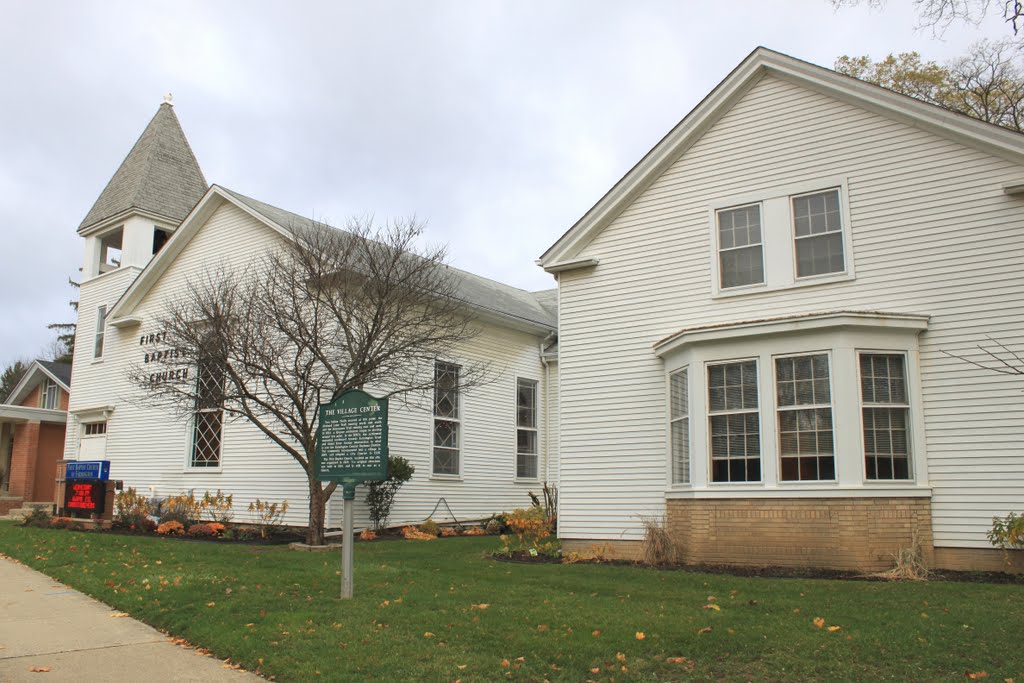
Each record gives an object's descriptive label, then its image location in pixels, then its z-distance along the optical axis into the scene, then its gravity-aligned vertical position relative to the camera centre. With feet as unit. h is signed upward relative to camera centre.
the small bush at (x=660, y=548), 44.47 -3.17
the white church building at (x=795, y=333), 39.47 +7.69
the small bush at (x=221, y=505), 64.90 -1.53
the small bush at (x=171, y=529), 60.29 -3.10
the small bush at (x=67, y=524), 64.54 -2.99
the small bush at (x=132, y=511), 62.28 -2.02
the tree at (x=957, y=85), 83.82 +41.07
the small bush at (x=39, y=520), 65.98 -2.75
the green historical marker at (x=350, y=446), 31.81 +1.48
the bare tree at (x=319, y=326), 51.52 +9.94
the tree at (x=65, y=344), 195.27 +32.40
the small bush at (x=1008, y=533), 36.42 -1.94
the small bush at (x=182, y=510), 62.34 -1.90
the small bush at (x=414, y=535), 58.70 -3.40
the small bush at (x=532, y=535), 49.44 -3.13
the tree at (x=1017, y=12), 24.88 +13.78
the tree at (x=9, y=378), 189.00 +24.15
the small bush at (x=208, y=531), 58.85 -3.19
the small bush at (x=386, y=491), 60.29 -0.38
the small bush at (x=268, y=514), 60.44 -2.09
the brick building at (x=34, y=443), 97.30 +4.87
